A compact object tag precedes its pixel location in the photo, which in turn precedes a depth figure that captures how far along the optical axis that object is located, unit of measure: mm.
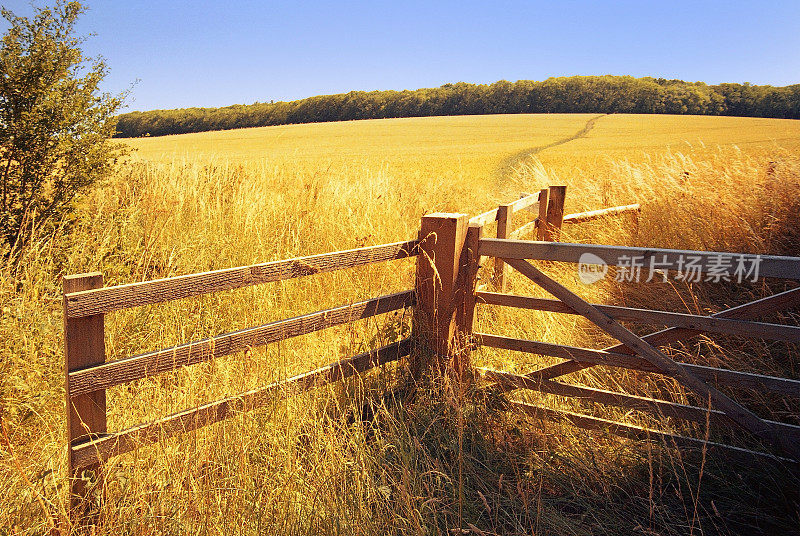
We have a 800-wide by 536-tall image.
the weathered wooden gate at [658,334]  2492
